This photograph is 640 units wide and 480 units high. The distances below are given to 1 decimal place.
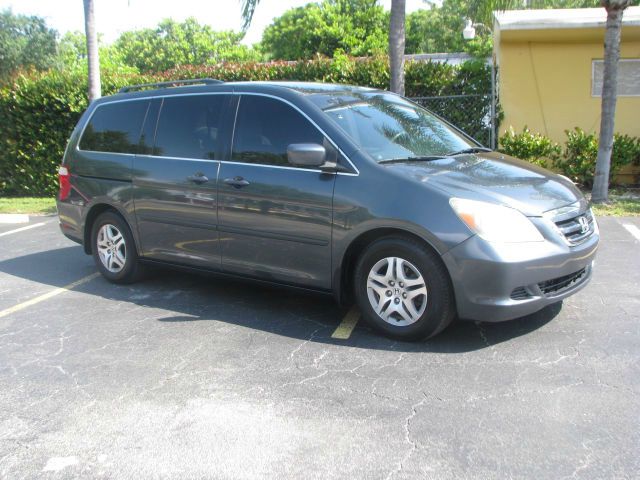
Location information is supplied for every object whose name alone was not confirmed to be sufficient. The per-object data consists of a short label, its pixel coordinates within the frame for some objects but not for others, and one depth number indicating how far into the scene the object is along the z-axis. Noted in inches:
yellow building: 464.4
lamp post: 439.2
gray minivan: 164.9
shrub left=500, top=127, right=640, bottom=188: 435.5
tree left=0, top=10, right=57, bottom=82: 879.7
